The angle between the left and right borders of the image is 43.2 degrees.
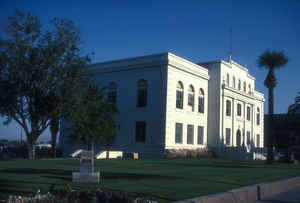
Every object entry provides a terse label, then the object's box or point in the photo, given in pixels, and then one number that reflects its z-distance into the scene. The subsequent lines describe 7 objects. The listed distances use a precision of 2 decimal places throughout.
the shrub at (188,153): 35.50
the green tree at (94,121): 31.08
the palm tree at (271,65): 35.47
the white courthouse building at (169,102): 36.59
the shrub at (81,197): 7.14
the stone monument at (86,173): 12.19
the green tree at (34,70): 25.75
